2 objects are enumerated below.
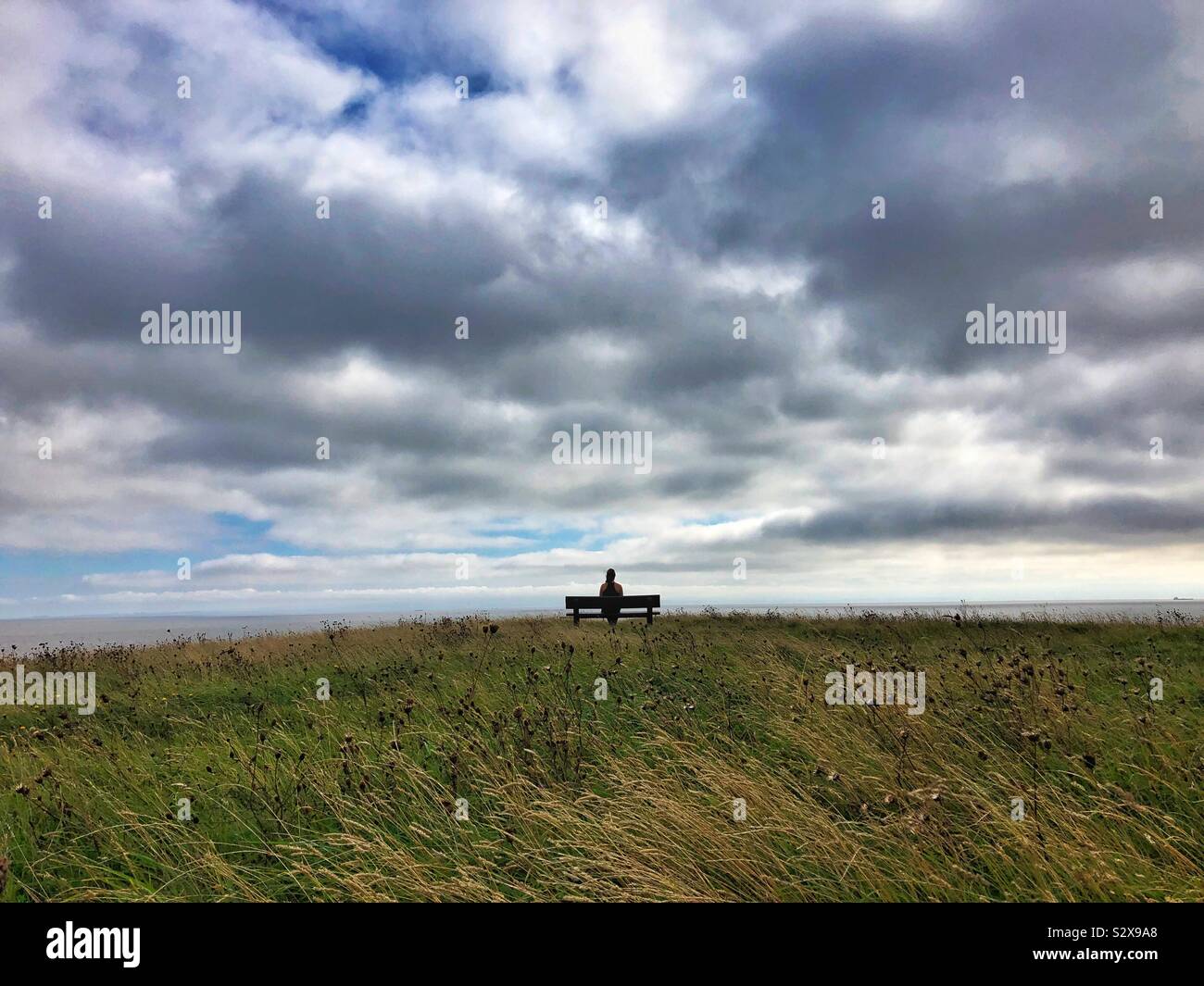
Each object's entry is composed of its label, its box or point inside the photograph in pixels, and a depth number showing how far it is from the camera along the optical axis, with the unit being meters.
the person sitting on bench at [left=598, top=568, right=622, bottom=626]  19.53
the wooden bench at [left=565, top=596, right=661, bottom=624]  18.55
